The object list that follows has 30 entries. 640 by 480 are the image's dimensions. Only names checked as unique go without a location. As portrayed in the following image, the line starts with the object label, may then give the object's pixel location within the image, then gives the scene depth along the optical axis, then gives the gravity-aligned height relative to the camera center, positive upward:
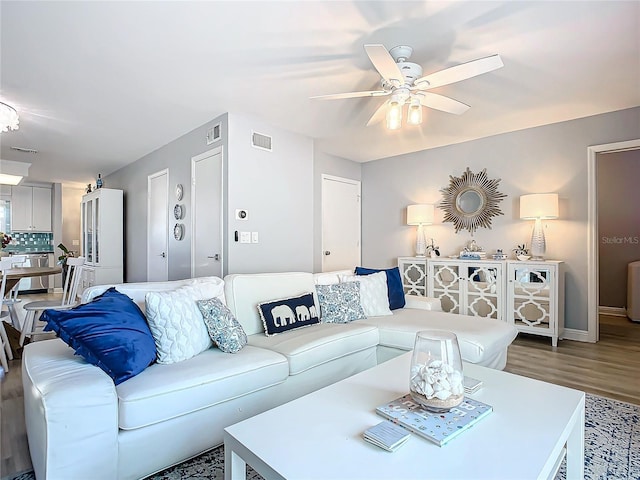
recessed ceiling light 4.79 +1.26
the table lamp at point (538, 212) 3.84 +0.31
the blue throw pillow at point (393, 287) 3.37 -0.44
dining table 3.47 -0.32
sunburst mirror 4.51 +0.53
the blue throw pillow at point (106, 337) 1.58 -0.44
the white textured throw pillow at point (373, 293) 3.15 -0.47
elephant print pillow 2.60 -0.55
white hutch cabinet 5.81 +0.06
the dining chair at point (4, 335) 3.01 -0.83
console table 3.80 -0.57
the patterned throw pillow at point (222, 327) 2.15 -0.53
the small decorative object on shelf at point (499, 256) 4.25 -0.18
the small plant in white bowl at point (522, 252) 4.12 -0.13
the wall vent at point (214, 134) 3.76 +1.15
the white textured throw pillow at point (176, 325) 1.94 -0.47
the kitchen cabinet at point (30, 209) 7.51 +0.71
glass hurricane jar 1.35 -0.51
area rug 1.66 -1.09
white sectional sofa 1.38 -0.71
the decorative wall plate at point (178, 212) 4.45 +0.38
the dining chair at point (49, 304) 3.65 -0.66
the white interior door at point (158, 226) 4.85 +0.22
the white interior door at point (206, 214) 3.78 +0.30
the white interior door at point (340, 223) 5.28 +0.27
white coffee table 1.07 -0.68
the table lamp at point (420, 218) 4.87 +0.31
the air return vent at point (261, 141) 3.84 +1.09
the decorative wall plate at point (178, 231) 4.44 +0.13
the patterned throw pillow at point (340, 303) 2.96 -0.52
